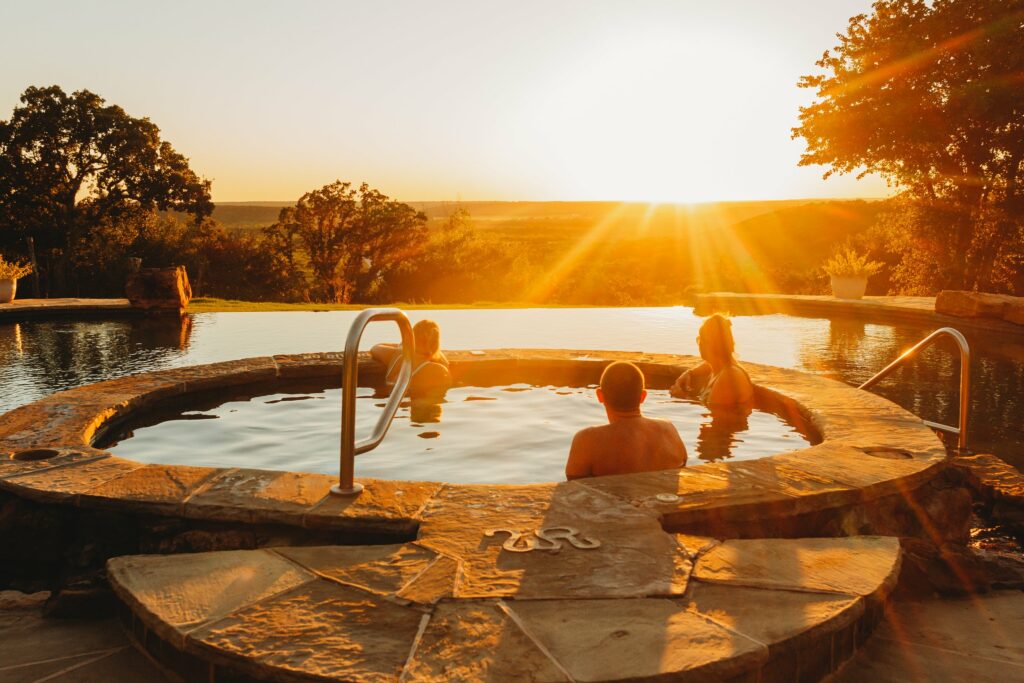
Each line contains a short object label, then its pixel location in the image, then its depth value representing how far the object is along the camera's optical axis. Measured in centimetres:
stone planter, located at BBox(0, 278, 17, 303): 1420
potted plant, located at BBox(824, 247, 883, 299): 1542
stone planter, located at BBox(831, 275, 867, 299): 1548
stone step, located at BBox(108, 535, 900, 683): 188
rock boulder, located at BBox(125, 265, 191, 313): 1328
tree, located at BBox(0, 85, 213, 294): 2422
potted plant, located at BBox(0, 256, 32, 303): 1420
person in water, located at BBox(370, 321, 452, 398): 664
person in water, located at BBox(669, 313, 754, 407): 598
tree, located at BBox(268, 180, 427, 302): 2905
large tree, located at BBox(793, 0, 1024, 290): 1483
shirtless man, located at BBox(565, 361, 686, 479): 366
